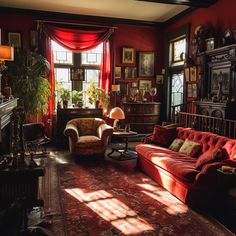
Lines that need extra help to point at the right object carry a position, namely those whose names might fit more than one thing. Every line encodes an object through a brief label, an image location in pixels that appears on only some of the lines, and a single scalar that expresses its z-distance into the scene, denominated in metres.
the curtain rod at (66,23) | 7.44
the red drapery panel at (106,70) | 8.13
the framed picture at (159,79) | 8.72
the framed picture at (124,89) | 8.41
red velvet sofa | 3.53
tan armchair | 5.90
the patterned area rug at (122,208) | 3.04
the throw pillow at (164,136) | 5.43
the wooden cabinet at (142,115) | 8.00
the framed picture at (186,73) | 7.27
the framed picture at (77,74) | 8.03
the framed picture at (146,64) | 8.54
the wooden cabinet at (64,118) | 7.26
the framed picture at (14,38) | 7.31
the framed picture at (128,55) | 8.36
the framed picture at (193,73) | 6.97
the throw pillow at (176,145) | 5.05
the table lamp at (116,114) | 6.43
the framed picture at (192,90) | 7.04
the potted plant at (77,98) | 7.56
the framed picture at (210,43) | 5.94
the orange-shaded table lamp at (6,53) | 5.05
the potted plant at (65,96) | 7.38
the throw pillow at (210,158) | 3.64
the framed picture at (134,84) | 8.52
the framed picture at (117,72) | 8.31
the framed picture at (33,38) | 7.43
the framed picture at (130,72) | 8.43
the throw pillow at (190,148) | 4.59
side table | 6.14
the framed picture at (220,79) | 5.63
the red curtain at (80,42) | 7.57
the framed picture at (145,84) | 8.59
